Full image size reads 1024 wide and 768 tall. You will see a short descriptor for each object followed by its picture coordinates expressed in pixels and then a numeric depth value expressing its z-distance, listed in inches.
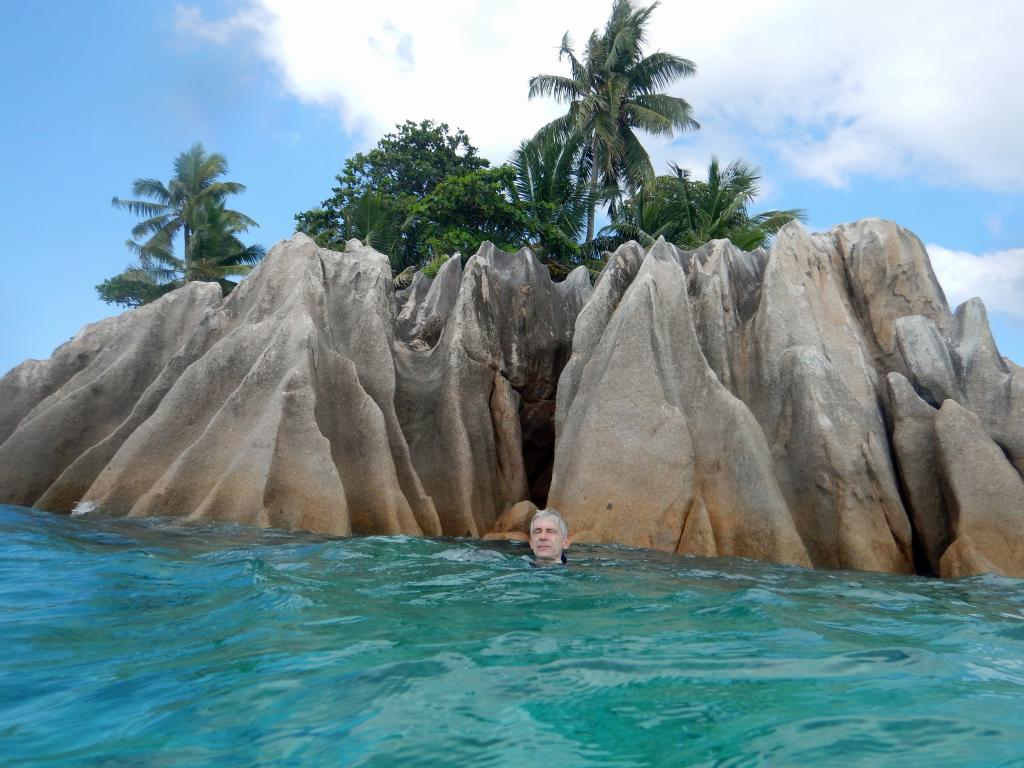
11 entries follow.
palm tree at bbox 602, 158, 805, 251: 978.1
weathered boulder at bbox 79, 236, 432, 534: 385.1
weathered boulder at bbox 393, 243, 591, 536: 494.3
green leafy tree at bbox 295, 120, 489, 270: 1035.3
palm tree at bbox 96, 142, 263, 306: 1185.4
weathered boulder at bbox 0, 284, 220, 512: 452.8
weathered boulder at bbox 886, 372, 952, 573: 395.5
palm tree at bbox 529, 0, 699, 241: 1159.6
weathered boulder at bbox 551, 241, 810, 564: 395.9
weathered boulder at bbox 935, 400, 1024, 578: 362.0
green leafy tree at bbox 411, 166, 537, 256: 915.4
